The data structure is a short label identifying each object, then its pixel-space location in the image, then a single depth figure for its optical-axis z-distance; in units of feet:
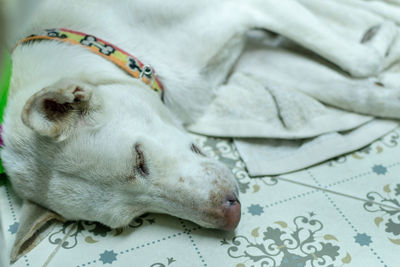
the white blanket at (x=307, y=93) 3.23
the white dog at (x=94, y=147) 2.82
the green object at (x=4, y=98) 2.89
